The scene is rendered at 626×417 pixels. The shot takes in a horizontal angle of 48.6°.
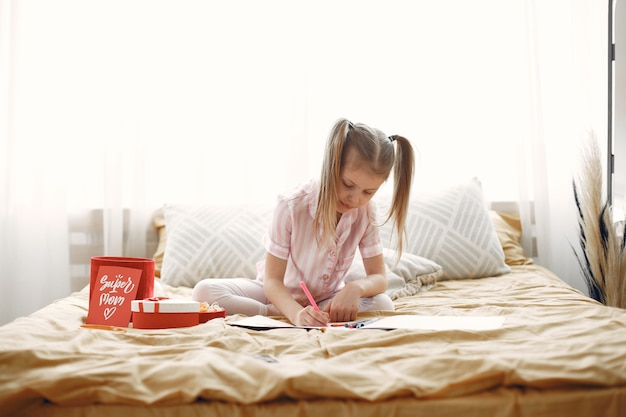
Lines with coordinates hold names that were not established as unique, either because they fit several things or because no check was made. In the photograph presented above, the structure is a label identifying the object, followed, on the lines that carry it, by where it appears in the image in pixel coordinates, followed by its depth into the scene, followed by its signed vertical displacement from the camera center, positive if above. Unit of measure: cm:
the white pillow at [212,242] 232 -9
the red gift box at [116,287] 152 -16
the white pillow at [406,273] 210 -18
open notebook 136 -22
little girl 166 -5
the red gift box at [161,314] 146 -21
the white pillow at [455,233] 237 -6
